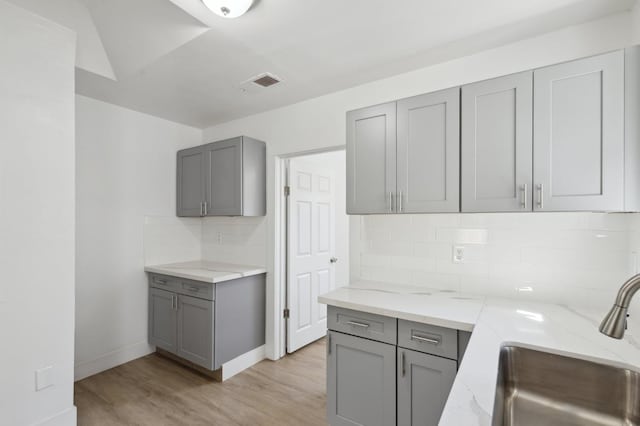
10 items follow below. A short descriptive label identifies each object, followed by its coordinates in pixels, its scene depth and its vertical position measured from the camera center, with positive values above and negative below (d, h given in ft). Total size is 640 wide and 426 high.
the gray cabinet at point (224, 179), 9.73 +1.06
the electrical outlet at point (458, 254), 6.92 -0.97
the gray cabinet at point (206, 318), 8.71 -3.29
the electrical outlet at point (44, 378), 6.03 -3.32
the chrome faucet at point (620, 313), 2.62 -0.87
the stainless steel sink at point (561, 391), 3.24 -2.02
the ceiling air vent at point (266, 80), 7.95 +3.46
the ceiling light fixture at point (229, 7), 5.15 +3.46
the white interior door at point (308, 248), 10.58 -1.38
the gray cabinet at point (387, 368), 5.24 -2.93
